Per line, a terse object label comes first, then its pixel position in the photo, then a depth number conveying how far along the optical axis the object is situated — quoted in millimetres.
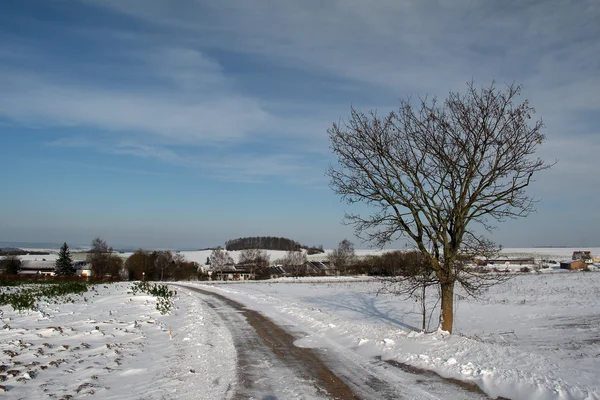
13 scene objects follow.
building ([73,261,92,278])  113612
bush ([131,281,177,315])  21089
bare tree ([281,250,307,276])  113912
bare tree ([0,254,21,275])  84375
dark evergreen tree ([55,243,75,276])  88625
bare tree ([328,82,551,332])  11625
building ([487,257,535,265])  117781
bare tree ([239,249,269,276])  113375
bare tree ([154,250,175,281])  105688
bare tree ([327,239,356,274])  113062
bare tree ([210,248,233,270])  120875
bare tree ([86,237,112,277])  101750
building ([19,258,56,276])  113738
